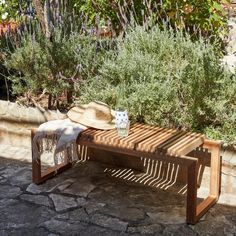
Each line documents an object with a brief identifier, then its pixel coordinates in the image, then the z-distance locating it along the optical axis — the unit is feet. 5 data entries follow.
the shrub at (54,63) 17.17
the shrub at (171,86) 14.33
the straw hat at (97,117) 13.73
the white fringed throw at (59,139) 13.12
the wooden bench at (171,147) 11.84
